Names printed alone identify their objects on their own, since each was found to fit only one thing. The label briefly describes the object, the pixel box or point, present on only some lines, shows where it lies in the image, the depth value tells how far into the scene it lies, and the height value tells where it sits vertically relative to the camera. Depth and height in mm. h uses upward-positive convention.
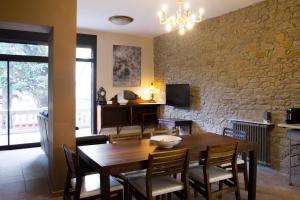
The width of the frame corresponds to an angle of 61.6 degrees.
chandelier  3473 +1127
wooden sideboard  6996 -400
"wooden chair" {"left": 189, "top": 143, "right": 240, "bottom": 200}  2568 -794
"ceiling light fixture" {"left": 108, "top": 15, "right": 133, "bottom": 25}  5574 +1832
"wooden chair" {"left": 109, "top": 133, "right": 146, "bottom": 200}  2639 -810
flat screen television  6430 +142
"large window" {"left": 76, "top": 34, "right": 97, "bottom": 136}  7008 +397
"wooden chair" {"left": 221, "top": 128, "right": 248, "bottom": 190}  3381 -822
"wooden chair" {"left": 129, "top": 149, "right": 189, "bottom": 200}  2248 -738
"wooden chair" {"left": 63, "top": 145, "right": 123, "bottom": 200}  2326 -839
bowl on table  2683 -447
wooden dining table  2166 -539
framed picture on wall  7355 +1027
